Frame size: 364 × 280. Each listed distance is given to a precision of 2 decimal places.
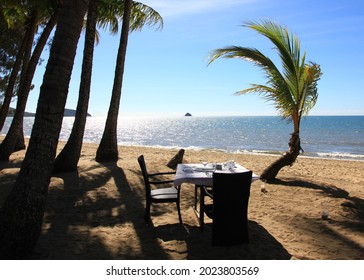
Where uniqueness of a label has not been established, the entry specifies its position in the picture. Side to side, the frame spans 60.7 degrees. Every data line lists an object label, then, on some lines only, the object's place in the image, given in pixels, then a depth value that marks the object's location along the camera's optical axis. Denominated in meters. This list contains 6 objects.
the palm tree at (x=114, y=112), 10.19
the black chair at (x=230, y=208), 3.86
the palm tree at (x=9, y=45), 12.24
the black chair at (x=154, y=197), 4.89
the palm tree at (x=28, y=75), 10.63
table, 4.66
